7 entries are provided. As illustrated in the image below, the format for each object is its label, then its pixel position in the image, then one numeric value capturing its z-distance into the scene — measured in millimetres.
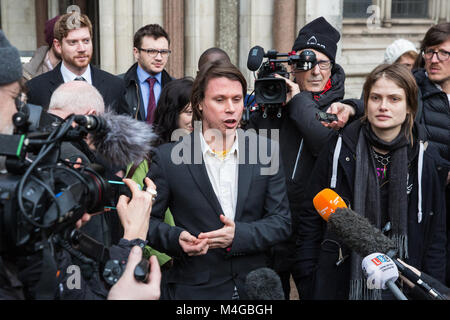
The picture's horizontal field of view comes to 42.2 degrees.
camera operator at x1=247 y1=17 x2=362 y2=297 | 3629
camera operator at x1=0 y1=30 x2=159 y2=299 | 1912
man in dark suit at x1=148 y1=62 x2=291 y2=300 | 2873
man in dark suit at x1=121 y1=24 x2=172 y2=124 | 5176
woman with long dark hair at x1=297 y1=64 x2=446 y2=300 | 3111
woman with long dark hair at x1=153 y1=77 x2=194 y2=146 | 3973
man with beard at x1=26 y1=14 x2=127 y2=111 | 4613
